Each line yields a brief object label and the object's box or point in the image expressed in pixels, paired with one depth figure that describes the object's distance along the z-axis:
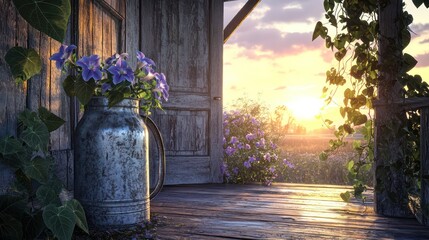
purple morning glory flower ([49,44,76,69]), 1.68
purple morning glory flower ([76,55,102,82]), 1.63
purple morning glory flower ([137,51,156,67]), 1.87
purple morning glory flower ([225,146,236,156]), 4.20
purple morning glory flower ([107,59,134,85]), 1.68
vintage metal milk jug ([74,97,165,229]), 1.76
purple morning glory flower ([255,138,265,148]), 4.40
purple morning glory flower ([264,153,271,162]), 4.18
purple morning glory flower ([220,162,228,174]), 3.83
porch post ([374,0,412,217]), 2.17
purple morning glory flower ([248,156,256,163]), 4.07
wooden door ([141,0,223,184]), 3.61
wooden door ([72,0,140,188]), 2.38
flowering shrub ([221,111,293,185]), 4.08
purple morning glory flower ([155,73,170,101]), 1.92
